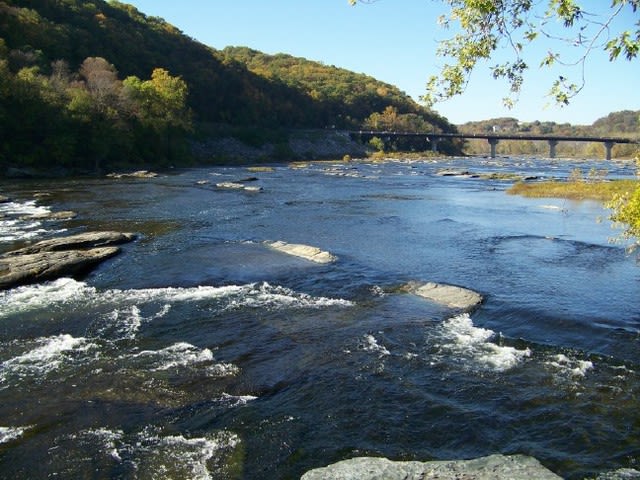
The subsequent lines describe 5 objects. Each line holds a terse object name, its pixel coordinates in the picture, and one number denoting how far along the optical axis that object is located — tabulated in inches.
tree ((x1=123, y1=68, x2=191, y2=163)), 3095.5
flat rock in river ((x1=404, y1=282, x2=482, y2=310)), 629.3
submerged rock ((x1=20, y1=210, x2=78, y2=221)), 1188.9
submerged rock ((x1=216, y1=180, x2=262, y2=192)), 2019.7
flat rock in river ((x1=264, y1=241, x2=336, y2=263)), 866.4
